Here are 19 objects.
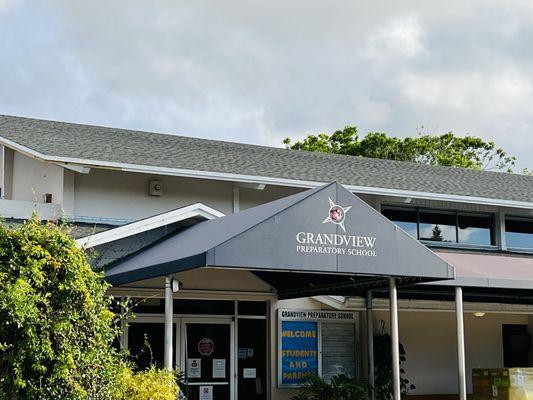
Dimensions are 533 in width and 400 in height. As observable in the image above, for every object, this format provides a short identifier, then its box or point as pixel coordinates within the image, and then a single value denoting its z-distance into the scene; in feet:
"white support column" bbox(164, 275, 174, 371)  37.52
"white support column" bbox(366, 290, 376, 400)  51.78
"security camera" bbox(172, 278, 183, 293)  38.91
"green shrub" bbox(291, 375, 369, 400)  50.14
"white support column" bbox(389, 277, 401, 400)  41.47
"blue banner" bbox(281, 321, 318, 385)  56.85
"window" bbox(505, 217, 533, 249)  71.00
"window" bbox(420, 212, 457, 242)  67.15
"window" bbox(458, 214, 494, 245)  68.90
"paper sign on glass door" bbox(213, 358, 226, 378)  54.75
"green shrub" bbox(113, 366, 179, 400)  35.58
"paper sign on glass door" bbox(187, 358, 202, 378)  53.78
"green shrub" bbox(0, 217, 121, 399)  31.73
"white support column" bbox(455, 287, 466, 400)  44.34
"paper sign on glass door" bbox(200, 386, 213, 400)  53.88
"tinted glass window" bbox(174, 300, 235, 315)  54.03
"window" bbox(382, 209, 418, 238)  65.98
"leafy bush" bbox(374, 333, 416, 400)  57.92
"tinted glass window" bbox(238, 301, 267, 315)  56.18
